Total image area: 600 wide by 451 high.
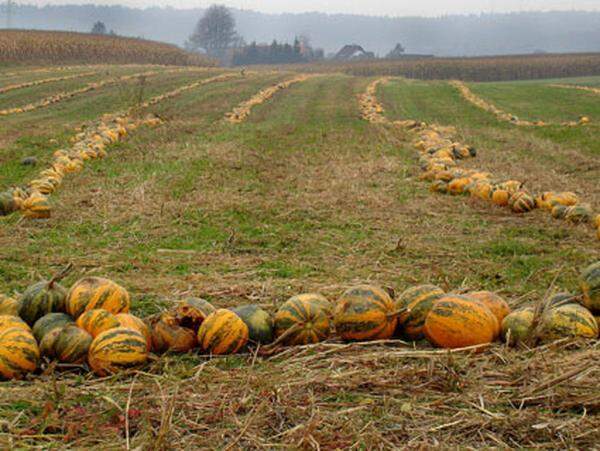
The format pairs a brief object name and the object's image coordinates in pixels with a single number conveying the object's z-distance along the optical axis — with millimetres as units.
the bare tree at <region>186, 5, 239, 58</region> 158750
